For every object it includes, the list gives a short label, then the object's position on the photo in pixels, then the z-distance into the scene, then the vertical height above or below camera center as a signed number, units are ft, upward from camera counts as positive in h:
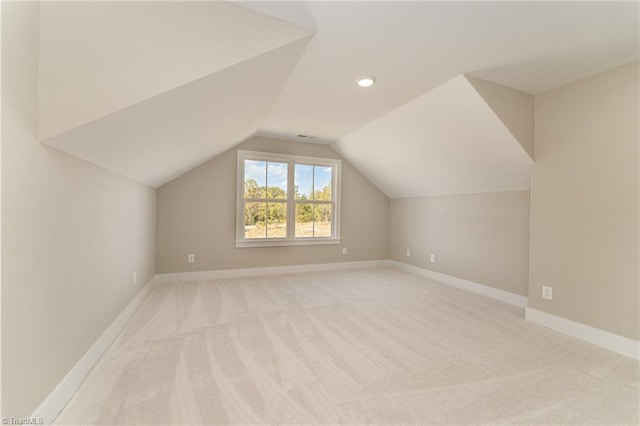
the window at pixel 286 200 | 14.82 +0.81
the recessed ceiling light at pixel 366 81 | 7.96 +4.02
